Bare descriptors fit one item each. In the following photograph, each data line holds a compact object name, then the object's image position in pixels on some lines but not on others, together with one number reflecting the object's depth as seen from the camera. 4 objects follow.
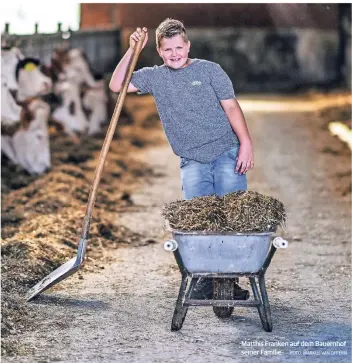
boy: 5.93
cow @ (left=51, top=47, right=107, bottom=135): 14.02
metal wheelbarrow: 5.48
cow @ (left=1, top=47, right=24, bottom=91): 10.38
